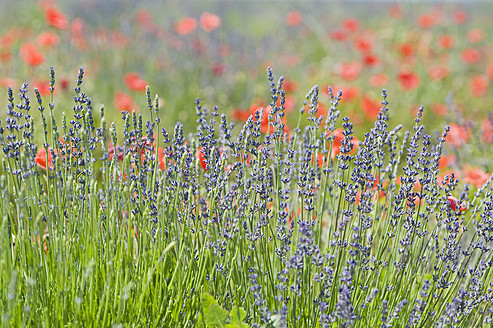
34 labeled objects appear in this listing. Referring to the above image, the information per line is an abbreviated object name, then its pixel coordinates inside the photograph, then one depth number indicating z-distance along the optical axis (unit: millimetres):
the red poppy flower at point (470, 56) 14070
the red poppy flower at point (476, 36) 16002
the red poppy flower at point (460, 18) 17709
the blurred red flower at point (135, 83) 9445
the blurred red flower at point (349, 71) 11539
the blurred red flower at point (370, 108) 9166
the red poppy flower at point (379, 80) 12164
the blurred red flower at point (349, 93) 9934
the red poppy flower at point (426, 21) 15696
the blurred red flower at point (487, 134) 7155
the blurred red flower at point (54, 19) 10430
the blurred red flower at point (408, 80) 11344
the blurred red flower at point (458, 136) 7794
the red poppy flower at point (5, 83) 9250
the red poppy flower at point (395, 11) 19469
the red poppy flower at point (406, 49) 13305
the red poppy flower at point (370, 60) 12164
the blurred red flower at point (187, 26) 12148
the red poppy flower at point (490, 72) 12717
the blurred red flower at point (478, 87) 11719
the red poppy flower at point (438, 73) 12610
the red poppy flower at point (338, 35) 14211
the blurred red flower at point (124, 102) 8586
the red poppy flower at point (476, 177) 5376
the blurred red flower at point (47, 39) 11141
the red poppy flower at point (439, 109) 10569
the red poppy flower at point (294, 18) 15502
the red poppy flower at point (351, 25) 14836
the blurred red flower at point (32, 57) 10078
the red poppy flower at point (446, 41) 13984
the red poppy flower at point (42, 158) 3877
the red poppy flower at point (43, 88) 8789
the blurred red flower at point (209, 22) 12008
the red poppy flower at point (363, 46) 12672
